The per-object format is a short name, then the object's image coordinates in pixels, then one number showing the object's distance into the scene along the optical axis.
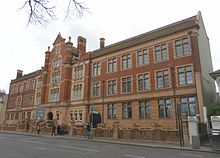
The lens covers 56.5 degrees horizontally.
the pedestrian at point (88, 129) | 28.45
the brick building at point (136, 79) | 27.00
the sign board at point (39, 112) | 37.55
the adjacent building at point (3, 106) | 65.52
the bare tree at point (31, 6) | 6.07
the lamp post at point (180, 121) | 20.18
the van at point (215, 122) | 17.48
